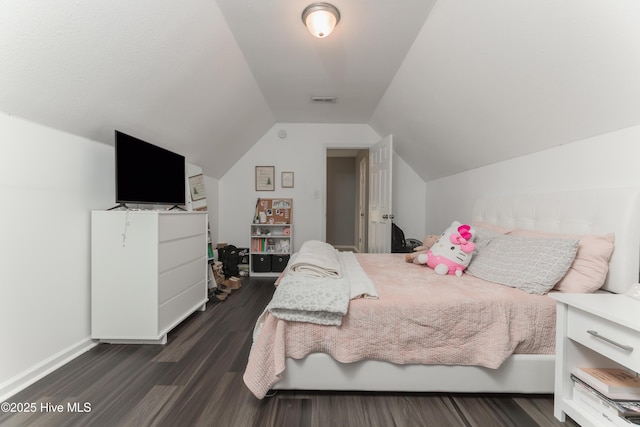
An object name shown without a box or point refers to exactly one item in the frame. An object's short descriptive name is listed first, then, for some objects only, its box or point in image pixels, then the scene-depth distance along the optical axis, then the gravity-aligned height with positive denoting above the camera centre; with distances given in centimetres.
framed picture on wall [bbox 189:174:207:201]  333 +28
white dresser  194 -47
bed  139 -78
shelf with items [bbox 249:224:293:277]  405 -60
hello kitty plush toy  200 -29
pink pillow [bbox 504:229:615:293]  146 -28
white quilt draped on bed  137 -42
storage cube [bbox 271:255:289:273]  405 -73
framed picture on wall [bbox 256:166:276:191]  432 +51
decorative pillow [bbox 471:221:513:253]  213 -16
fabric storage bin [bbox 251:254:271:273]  405 -76
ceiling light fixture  174 +124
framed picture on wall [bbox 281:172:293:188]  431 +49
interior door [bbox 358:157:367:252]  521 +11
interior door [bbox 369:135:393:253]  334 +22
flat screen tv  196 +30
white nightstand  102 -50
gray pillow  152 -29
